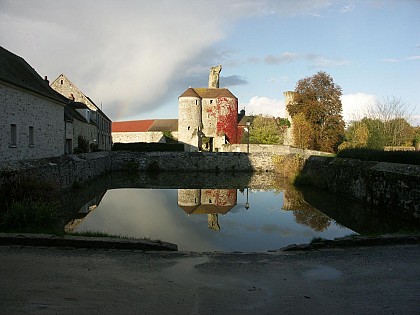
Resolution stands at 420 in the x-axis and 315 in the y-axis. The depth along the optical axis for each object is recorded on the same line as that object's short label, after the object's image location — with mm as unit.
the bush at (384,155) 12523
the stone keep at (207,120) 47125
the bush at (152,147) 40094
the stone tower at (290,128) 43969
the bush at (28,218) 7367
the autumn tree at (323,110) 38812
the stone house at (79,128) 26344
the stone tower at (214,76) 53344
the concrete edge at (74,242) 6242
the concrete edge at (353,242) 6805
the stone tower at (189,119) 47000
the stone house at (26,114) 16328
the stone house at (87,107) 33062
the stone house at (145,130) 62281
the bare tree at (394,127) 33906
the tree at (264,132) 46875
